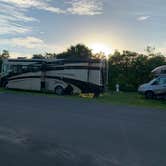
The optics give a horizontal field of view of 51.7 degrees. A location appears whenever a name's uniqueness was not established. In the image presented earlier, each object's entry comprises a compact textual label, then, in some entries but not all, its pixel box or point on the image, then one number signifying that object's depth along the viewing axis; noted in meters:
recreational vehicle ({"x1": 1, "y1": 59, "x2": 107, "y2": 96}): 13.89
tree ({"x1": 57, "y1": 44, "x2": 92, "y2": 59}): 35.55
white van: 13.58
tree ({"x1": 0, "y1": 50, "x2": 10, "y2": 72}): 39.65
